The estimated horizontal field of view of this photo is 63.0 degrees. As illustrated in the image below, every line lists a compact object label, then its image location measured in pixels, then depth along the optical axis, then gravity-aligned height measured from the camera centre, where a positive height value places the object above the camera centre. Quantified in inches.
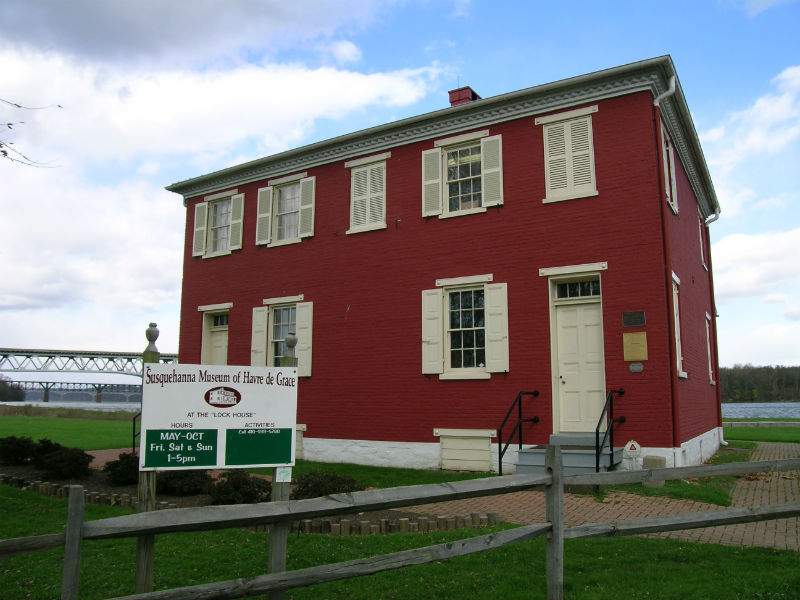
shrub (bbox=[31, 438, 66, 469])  491.8 -46.1
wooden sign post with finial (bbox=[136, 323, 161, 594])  155.9 -34.1
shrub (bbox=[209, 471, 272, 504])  320.5 -50.5
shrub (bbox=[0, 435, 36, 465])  502.0 -48.8
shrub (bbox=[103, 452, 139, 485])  410.0 -51.6
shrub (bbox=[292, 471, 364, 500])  313.6 -47.0
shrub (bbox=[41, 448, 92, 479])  426.9 -50.2
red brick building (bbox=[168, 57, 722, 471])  440.8 +91.4
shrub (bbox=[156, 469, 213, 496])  381.1 -55.3
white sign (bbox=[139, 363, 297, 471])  189.9 -8.7
